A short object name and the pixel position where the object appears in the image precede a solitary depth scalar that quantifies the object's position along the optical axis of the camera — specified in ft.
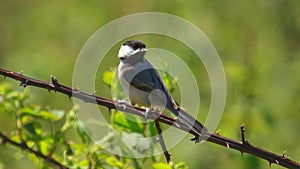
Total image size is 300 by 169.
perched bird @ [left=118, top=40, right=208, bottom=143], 21.02
